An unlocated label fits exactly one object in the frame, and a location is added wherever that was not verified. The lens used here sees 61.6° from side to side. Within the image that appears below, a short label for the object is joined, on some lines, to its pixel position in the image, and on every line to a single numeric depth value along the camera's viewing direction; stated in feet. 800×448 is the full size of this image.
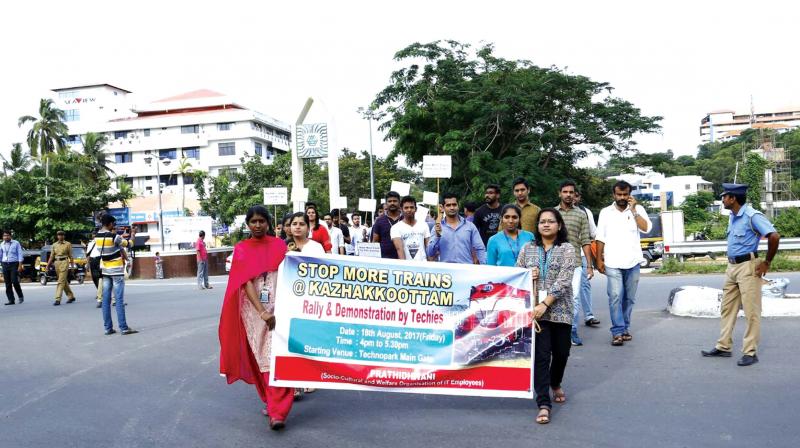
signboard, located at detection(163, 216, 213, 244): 100.01
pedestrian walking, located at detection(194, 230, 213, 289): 65.73
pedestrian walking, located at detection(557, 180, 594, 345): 26.25
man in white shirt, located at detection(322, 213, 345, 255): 39.17
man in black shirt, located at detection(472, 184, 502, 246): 28.81
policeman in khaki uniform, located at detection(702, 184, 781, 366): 21.90
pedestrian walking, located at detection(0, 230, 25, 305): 55.52
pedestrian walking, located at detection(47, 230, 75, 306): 52.16
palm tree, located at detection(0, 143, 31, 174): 169.07
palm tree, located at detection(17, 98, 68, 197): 187.42
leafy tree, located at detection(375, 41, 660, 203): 91.71
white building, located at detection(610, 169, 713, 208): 281.95
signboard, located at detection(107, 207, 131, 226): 156.97
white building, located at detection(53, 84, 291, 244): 232.12
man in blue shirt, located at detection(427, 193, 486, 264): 25.40
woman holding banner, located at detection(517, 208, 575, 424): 17.48
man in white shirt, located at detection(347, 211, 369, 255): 52.17
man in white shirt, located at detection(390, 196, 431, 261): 27.25
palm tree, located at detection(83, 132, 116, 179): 186.93
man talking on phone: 25.76
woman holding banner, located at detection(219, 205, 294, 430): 17.56
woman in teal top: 20.15
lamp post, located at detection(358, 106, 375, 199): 103.96
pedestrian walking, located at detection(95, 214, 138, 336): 33.58
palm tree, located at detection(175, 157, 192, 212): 217.29
